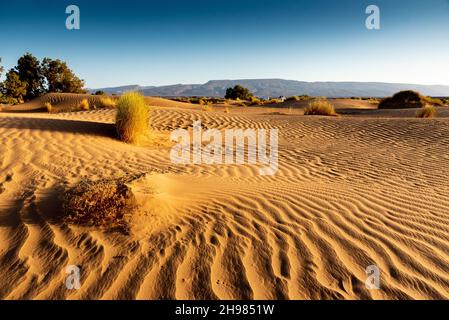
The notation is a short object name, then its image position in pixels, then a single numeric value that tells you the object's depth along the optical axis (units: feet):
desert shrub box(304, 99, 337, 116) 49.51
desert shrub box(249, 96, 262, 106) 96.16
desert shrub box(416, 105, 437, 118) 43.11
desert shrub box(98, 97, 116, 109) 46.66
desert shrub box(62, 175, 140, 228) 10.09
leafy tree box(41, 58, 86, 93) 113.50
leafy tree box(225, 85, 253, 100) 131.75
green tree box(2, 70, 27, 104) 88.72
